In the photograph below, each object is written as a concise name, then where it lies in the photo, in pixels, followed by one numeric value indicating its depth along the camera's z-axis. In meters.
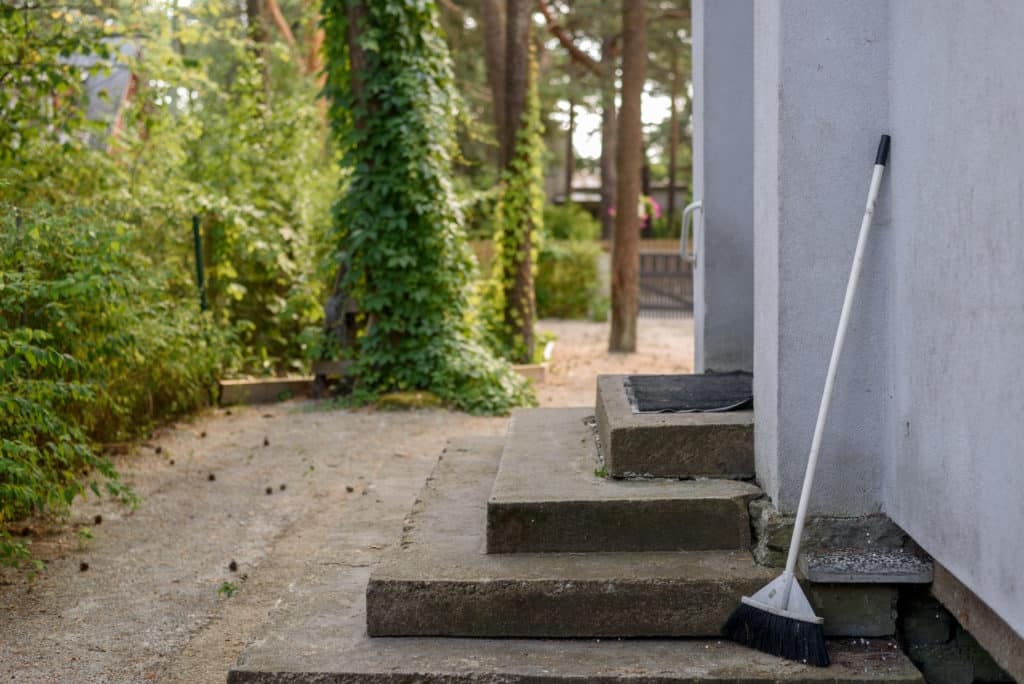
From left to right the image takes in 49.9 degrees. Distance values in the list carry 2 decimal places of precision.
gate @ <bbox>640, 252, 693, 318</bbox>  24.12
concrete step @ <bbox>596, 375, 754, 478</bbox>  4.12
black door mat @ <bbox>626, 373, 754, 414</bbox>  4.59
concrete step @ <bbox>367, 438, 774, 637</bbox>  3.55
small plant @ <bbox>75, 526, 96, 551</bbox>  5.37
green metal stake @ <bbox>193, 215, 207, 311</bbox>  10.23
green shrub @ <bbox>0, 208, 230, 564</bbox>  4.77
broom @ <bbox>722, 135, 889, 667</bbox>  3.32
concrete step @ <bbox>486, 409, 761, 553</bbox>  3.85
